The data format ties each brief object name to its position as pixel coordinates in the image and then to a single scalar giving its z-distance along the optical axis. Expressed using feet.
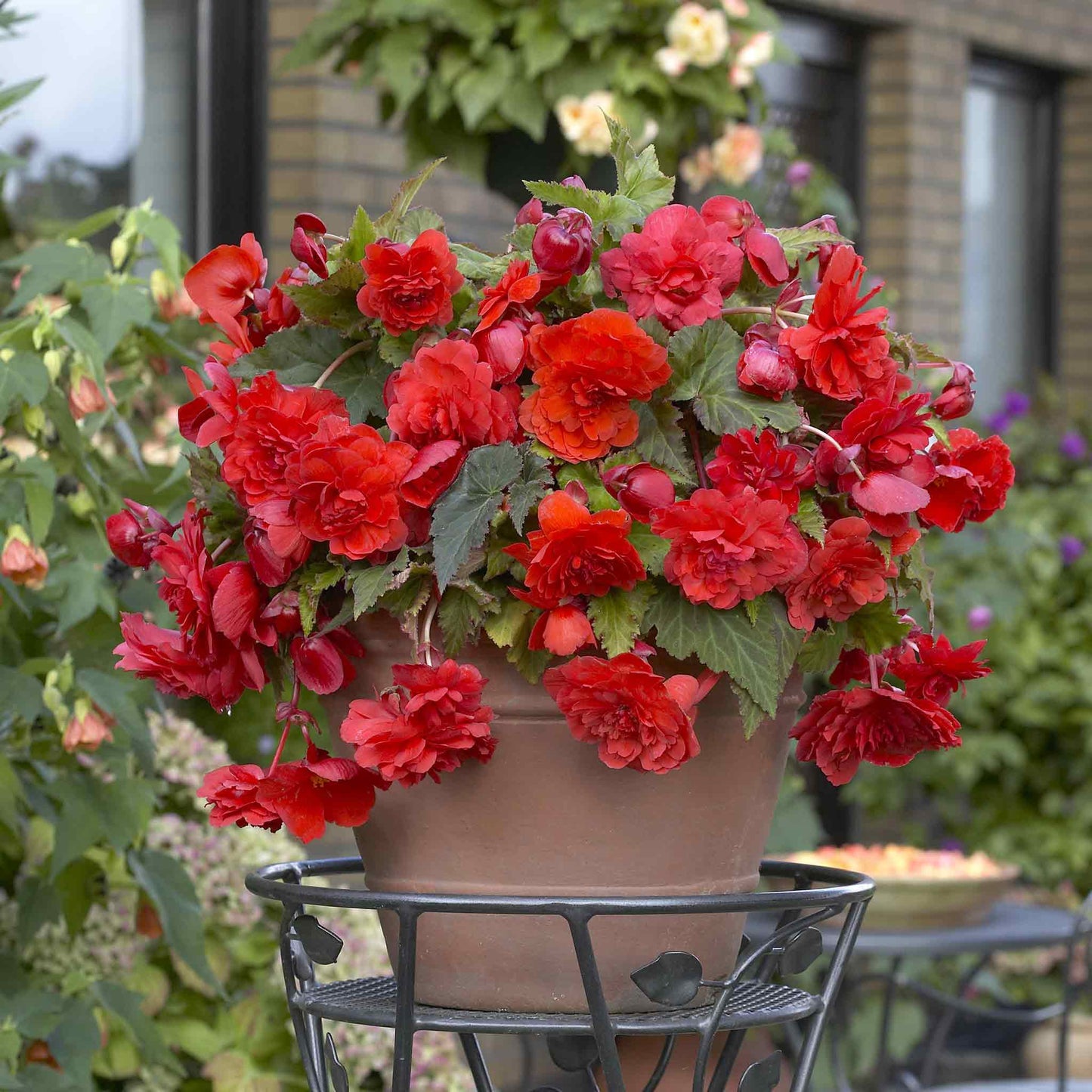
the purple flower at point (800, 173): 21.57
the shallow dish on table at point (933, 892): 14.68
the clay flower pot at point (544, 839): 6.98
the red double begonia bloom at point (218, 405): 6.96
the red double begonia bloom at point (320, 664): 6.97
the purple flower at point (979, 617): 24.97
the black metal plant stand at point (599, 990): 6.72
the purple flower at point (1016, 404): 27.54
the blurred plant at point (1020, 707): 26.57
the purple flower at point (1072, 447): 28.63
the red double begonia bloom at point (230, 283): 7.34
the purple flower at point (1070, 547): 27.32
